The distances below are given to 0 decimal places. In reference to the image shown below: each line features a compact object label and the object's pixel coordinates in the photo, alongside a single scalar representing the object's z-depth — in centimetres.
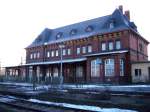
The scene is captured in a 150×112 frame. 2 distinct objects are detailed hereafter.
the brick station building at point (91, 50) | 3075
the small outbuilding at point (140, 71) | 2906
